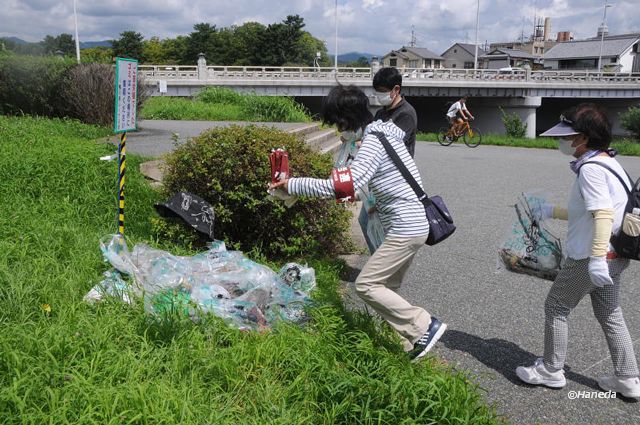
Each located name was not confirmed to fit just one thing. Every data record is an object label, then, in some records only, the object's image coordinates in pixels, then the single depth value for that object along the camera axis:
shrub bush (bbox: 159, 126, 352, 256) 5.04
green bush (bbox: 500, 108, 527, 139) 27.53
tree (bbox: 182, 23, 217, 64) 69.69
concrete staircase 12.78
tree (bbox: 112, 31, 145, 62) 69.38
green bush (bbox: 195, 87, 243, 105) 24.86
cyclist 19.83
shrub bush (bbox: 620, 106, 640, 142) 27.77
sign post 4.24
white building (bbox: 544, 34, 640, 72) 72.69
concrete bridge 35.44
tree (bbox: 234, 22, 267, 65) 68.06
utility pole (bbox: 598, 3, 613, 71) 67.56
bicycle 19.92
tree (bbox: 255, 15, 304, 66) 67.25
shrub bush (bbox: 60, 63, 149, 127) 12.85
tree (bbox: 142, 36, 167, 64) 72.94
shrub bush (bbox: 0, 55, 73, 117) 13.49
